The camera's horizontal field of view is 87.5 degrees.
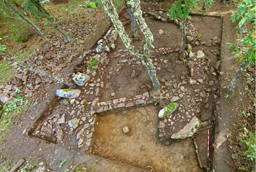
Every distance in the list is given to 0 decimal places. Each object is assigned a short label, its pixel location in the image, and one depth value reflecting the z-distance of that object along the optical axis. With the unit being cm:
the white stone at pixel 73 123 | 622
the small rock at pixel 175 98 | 629
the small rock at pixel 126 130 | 625
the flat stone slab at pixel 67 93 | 688
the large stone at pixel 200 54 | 738
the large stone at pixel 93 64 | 774
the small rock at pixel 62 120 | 641
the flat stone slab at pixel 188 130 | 560
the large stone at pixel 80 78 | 717
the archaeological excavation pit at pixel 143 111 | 574
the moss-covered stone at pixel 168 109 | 591
